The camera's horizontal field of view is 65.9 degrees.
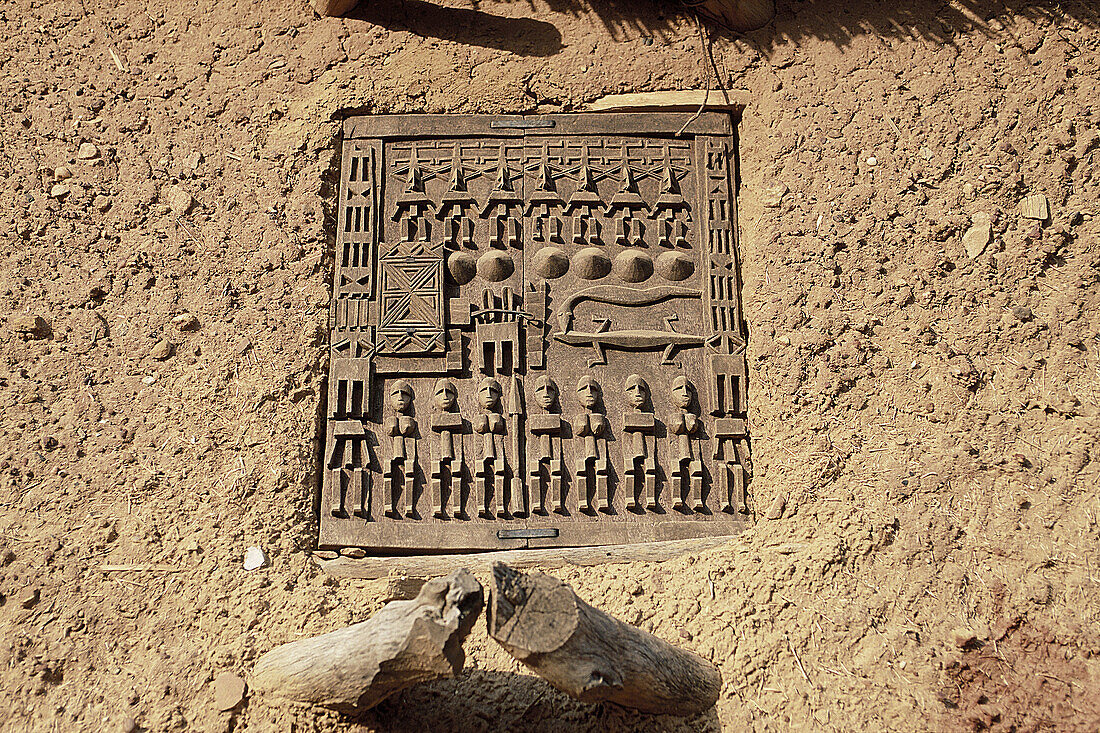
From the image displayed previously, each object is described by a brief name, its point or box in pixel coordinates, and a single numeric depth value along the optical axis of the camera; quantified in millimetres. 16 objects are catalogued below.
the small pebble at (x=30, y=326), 4168
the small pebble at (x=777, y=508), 3883
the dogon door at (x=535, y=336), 4039
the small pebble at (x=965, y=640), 3410
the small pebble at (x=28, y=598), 3551
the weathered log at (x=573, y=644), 2619
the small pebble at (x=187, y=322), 4250
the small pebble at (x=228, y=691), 3328
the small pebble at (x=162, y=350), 4188
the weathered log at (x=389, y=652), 2613
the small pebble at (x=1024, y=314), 4027
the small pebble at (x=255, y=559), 3729
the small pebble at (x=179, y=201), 4527
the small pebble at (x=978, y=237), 4211
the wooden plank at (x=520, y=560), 3893
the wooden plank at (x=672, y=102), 4754
